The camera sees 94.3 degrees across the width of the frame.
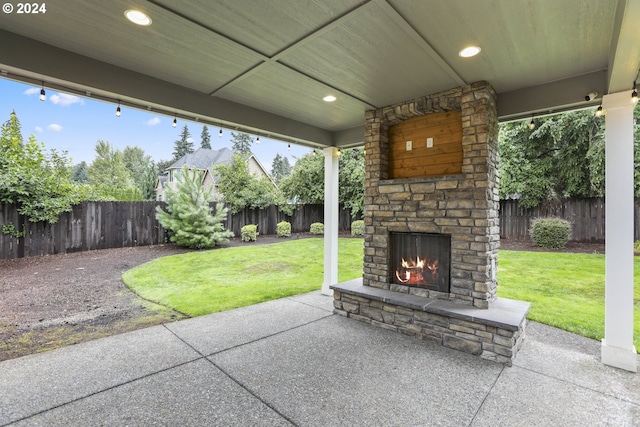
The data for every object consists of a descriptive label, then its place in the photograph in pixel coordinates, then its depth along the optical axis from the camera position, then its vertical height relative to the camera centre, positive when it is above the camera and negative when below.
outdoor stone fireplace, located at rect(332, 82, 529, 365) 3.19 -0.18
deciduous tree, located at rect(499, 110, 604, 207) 8.35 +1.68
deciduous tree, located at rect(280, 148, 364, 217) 12.55 +1.39
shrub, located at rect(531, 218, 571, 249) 7.72 -0.50
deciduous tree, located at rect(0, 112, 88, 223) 6.57 +0.74
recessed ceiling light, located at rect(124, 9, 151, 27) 2.09 +1.41
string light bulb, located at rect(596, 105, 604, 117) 2.95 +1.02
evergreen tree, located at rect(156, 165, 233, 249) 9.06 -0.03
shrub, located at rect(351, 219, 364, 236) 11.89 -0.58
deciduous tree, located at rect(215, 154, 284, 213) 11.52 +0.98
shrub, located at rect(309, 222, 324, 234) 12.54 -0.64
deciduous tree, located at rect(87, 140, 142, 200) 26.48 +4.01
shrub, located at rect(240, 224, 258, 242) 10.74 -0.74
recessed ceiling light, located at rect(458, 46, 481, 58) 2.59 +1.44
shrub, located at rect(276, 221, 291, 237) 11.70 -0.64
